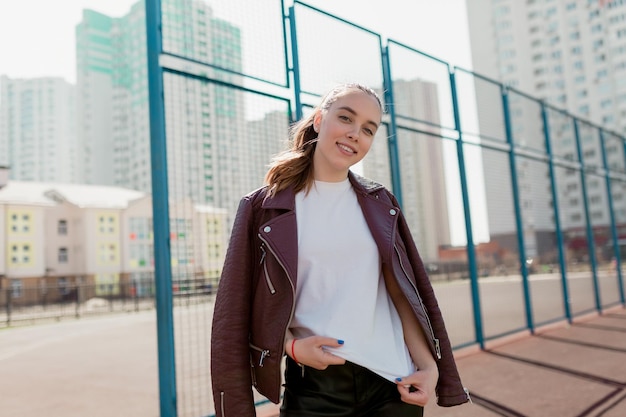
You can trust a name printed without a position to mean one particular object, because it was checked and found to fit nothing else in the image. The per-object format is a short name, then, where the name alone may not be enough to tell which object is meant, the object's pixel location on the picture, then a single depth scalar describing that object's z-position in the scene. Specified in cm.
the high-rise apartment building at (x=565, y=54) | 5275
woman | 121
